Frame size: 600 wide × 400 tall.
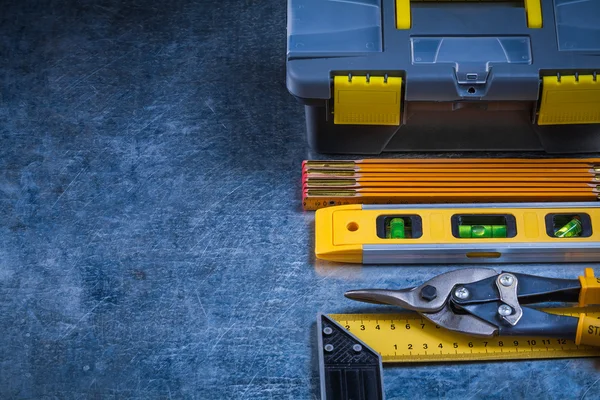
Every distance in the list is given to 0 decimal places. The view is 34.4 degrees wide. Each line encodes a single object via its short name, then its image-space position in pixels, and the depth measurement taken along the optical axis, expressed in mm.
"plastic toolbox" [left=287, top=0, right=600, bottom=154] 1656
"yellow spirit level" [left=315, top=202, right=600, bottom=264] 1682
